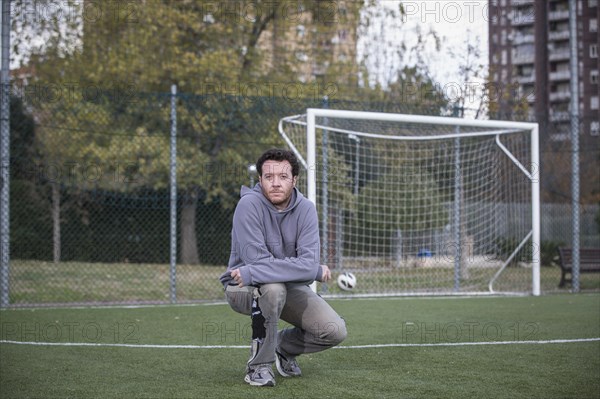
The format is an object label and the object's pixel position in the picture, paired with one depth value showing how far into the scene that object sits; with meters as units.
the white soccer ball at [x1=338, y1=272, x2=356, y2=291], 8.69
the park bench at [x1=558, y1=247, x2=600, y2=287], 12.76
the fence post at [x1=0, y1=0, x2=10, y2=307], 9.27
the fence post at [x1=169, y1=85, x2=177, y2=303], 9.88
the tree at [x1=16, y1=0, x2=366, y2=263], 12.93
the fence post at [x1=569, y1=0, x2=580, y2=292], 11.79
